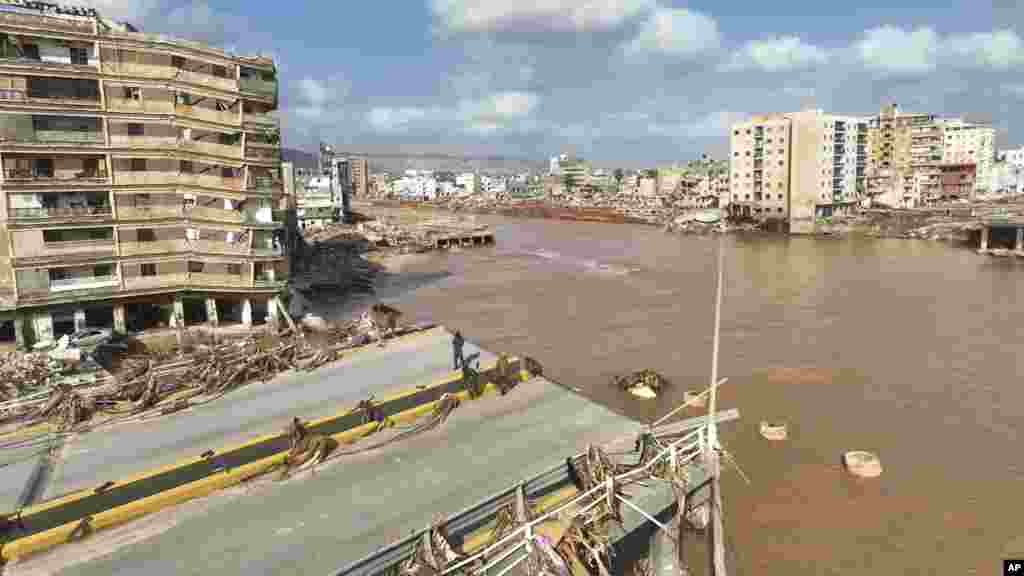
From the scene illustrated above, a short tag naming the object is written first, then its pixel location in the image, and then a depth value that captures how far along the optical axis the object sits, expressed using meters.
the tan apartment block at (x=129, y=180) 25.50
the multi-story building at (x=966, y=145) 132.25
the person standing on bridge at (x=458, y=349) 17.45
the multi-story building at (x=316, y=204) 85.38
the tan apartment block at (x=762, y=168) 98.50
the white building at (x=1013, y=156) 151.25
